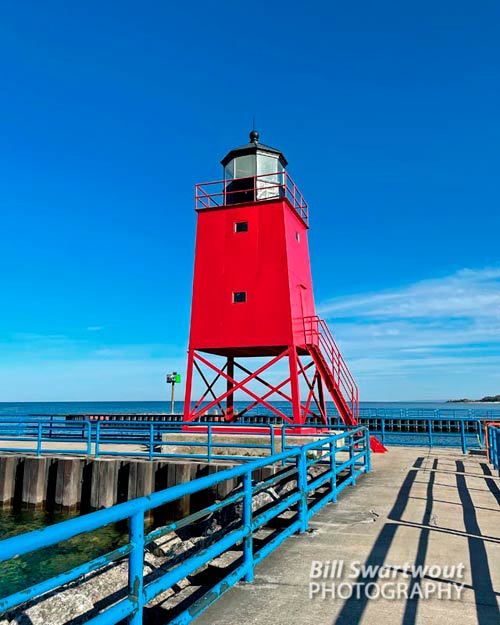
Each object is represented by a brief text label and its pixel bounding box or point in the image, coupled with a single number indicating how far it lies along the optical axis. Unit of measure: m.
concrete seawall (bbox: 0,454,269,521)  12.85
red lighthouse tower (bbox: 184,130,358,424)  16.41
